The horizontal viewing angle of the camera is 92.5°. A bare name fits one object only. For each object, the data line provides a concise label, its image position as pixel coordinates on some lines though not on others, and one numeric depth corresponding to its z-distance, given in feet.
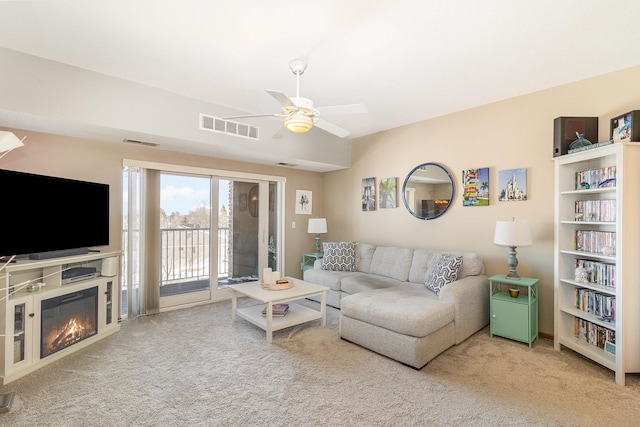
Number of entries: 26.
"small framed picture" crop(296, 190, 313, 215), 18.48
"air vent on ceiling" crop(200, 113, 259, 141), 12.04
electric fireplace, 8.78
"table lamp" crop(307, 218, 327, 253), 17.14
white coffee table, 10.28
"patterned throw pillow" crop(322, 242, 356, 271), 15.06
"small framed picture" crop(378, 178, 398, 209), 15.55
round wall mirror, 13.55
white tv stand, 7.76
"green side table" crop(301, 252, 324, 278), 17.04
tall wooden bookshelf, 7.94
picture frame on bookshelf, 8.23
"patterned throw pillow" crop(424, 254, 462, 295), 10.89
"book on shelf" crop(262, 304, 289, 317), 11.15
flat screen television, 8.36
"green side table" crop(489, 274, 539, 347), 9.86
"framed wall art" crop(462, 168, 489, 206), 12.27
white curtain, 12.62
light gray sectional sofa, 8.62
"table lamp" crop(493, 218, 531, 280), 10.07
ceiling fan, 7.88
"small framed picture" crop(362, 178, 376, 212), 16.62
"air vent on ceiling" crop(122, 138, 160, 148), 11.62
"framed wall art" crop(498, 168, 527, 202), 11.25
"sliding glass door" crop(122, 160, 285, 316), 12.82
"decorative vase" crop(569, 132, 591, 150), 9.24
